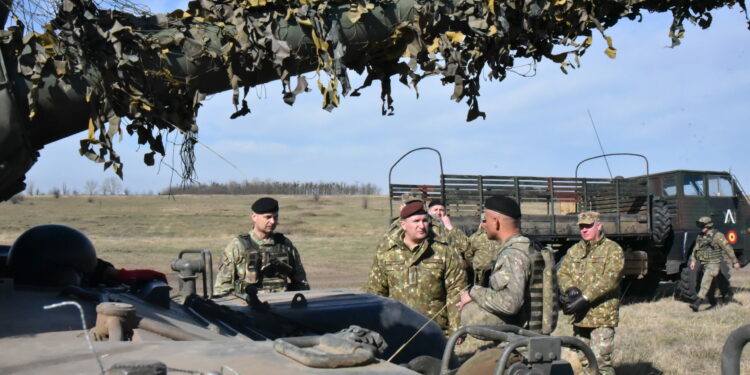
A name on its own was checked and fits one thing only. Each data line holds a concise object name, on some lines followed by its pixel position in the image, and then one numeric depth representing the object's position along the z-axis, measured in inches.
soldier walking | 533.6
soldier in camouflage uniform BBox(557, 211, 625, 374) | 299.6
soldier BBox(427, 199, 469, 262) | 387.5
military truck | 507.5
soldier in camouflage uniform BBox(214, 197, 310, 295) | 247.4
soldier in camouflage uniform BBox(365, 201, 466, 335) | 237.6
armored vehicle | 108.7
